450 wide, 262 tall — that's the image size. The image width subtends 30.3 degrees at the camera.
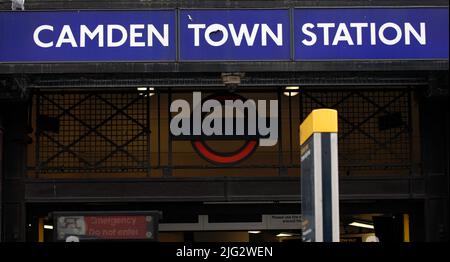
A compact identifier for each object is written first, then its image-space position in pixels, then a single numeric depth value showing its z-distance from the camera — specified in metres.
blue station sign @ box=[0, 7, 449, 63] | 11.68
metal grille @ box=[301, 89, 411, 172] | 13.39
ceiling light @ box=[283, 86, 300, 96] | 13.02
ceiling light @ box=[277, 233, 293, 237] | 14.12
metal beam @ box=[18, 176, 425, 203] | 13.03
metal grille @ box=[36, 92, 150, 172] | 13.29
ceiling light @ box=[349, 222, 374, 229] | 14.02
